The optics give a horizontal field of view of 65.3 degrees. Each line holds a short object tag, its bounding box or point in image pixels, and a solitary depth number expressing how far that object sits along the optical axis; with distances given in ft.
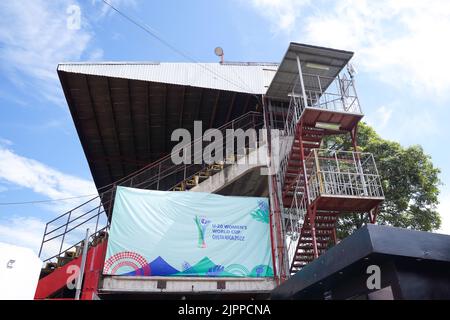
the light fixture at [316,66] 40.09
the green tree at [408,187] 42.04
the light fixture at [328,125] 36.63
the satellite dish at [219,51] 54.96
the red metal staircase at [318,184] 32.68
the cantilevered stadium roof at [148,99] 45.21
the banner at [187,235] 34.97
